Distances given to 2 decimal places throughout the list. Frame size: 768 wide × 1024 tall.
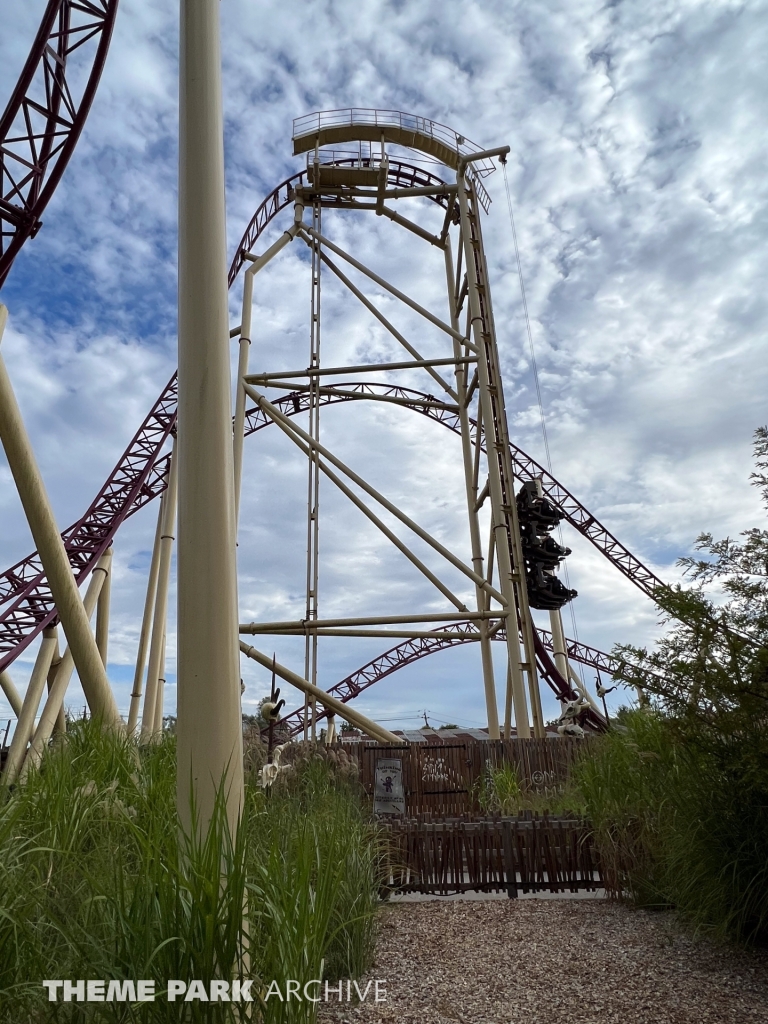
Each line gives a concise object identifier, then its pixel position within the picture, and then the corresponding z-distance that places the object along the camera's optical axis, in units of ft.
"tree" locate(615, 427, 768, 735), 14.07
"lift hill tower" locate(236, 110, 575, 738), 37.55
